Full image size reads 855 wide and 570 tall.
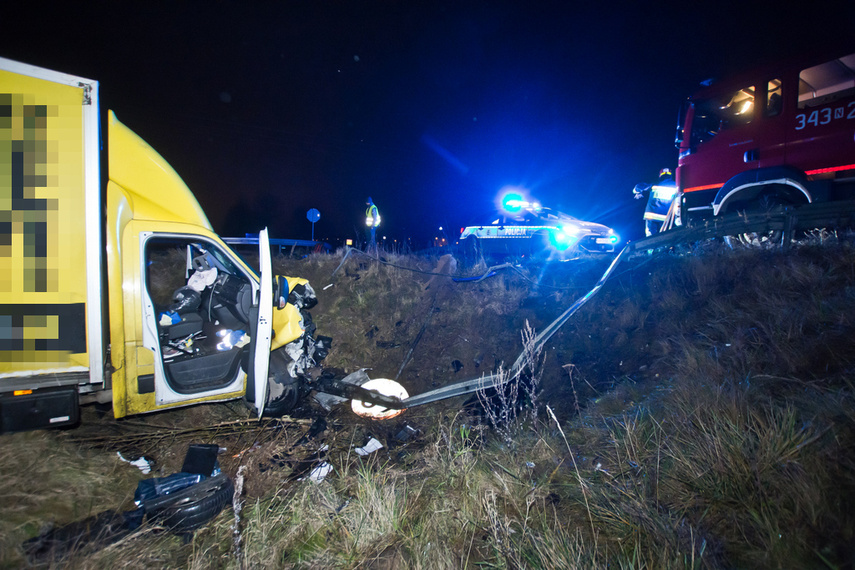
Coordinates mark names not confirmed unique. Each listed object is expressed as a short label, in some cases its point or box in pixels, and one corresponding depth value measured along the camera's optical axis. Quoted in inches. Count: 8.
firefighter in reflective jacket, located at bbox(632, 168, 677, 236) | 396.2
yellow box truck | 109.3
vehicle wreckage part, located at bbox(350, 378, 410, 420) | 187.6
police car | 387.2
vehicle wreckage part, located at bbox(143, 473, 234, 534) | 101.0
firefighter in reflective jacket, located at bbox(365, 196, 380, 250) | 434.8
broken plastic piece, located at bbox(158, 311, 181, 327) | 151.0
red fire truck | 206.4
